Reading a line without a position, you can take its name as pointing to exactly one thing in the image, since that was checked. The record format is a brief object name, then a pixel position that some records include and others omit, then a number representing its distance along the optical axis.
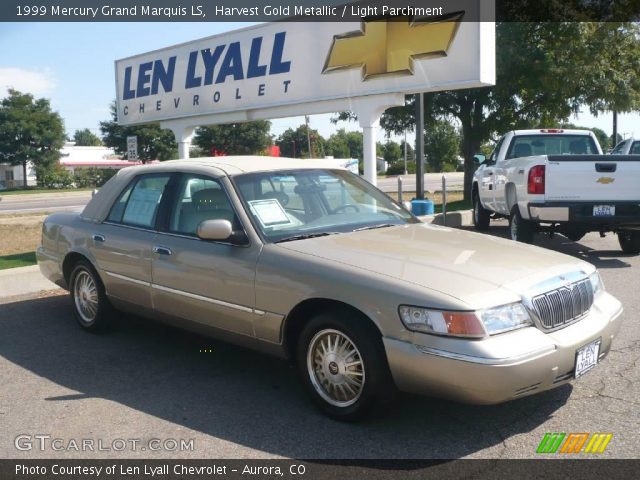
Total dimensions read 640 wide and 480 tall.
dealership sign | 10.39
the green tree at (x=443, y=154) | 58.81
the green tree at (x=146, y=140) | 54.97
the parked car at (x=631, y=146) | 15.41
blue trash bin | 13.30
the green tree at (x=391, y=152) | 93.74
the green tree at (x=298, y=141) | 76.88
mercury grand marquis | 3.66
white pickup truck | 9.02
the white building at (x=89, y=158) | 83.38
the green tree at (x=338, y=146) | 94.16
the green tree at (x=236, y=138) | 49.84
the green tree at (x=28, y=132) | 60.28
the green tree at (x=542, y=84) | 19.81
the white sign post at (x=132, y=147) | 17.16
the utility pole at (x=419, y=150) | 14.42
